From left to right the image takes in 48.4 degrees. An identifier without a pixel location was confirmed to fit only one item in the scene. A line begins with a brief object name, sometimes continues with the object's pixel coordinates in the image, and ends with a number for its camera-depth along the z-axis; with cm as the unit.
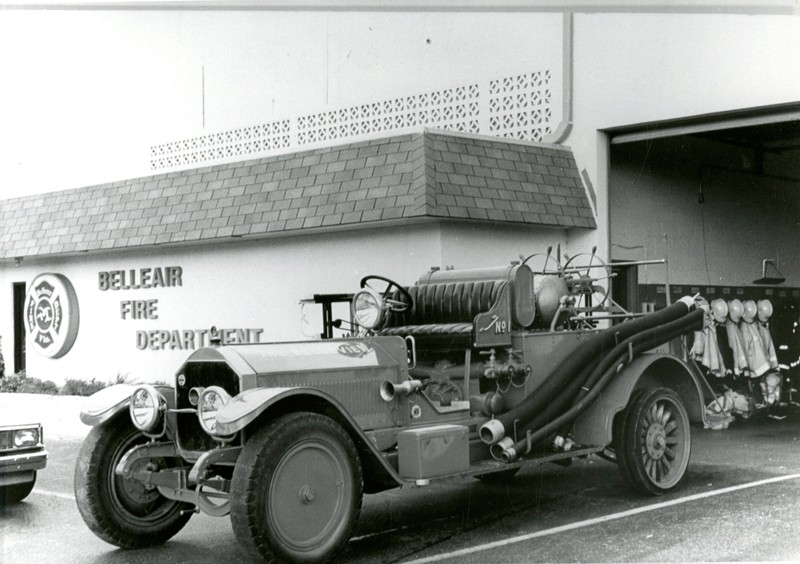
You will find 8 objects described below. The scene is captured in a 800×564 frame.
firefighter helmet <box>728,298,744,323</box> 1277
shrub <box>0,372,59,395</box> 1544
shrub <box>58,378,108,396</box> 1437
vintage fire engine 539
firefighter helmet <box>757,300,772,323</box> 1300
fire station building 1111
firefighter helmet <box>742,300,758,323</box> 1286
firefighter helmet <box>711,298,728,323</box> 1259
